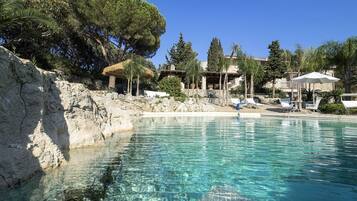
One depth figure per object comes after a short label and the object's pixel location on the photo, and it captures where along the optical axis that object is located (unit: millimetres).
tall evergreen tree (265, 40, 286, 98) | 43781
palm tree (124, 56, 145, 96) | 29922
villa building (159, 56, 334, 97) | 40250
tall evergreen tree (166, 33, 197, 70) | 53341
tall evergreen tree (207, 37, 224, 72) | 53144
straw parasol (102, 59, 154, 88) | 30141
